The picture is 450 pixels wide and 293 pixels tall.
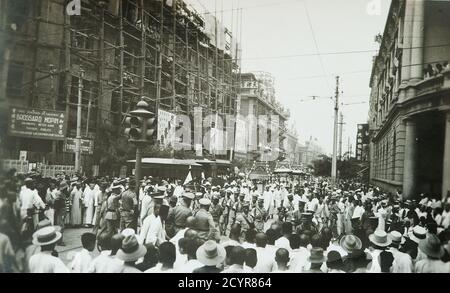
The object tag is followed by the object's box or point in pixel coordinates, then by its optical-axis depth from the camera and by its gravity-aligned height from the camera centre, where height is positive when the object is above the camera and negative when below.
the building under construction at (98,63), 11.00 +3.44
